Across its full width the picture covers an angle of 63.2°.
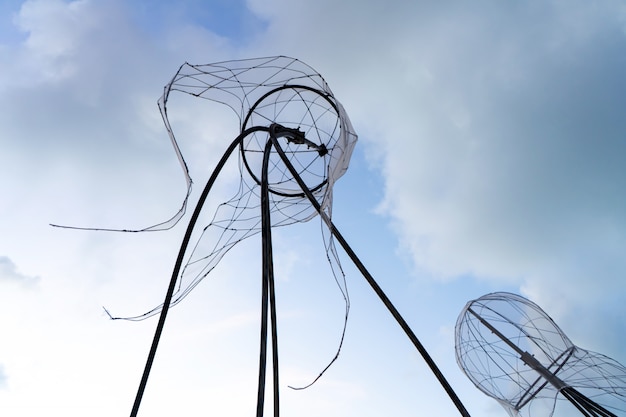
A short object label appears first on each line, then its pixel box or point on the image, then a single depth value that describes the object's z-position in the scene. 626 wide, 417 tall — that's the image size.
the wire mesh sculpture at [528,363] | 9.39
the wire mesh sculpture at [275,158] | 7.04
